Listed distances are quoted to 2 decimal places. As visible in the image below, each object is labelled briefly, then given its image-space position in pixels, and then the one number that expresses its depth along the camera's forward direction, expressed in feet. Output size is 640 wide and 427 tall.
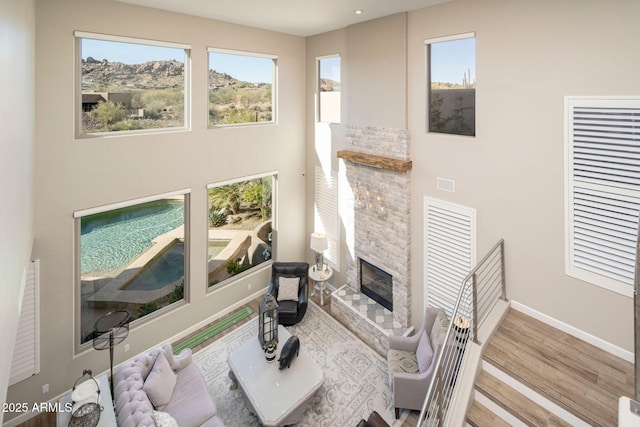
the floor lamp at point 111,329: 16.12
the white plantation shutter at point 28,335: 16.29
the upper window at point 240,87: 23.20
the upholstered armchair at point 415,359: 16.29
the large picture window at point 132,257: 18.81
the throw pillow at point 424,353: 16.75
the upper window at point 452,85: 17.56
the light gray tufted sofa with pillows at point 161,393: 13.87
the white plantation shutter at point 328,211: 27.40
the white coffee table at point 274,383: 15.92
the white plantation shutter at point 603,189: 12.49
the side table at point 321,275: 26.84
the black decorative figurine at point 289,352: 17.87
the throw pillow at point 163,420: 13.69
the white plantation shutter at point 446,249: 18.38
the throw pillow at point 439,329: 16.58
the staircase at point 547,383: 10.81
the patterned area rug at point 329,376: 17.39
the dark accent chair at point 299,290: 24.27
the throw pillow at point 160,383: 15.47
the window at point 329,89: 25.93
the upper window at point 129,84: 17.74
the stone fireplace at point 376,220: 21.43
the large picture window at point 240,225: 24.47
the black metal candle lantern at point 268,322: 19.36
